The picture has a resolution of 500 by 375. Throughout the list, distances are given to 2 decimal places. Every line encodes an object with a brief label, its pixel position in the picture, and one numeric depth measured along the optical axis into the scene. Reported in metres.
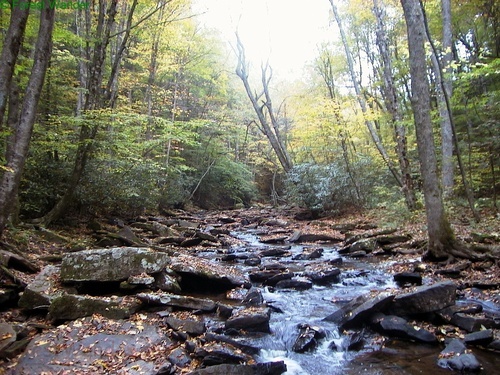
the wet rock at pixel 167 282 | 6.60
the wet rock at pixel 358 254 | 9.88
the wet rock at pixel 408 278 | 6.97
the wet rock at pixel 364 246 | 10.23
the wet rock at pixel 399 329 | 4.81
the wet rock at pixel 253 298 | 6.30
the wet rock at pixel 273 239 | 12.89
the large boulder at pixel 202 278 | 7.12
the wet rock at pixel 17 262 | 6.23
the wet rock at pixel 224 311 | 5.73
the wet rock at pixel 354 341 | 4.83
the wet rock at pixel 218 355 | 4.21
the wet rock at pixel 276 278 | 7.62
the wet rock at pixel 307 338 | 4.88
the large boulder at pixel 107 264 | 6.09
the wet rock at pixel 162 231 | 12.79
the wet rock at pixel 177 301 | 5.80
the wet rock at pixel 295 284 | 7.38
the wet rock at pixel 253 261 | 9.33
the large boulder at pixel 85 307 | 5.05
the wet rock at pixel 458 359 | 4.05
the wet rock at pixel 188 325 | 4.96
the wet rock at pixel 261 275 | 7.88
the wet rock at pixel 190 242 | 11.70
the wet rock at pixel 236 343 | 4.65
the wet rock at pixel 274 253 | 10.51
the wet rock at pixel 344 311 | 5.53
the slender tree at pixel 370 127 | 14.37
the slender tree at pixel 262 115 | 20.11
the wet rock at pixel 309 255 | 9.98
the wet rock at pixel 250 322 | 5.28
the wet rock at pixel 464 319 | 4.87
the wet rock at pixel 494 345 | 4.41
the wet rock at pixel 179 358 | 4.15
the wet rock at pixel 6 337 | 3.92
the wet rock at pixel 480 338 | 4.51
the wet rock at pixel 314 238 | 12.72
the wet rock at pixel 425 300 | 5.38
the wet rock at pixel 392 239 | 10.29
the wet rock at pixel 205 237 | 12.32
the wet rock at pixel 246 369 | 3.85
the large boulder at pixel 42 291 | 5.23
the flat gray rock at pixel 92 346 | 3.94
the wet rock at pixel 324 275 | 7.73
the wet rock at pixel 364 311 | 5.29
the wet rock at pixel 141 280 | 6.25
